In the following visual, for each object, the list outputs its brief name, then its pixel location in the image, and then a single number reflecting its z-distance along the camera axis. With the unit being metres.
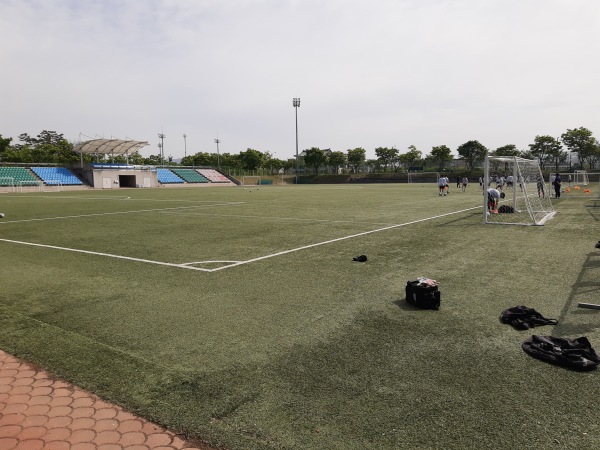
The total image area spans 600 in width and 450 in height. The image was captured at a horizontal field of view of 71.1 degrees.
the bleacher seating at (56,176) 62.38
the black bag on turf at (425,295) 5.84
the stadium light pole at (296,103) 98.75
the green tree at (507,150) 94.88
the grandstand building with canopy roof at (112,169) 65.62
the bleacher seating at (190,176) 81.06
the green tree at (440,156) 101.50
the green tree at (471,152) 98.00
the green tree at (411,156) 106.81
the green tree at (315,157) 112.20
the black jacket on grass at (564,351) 4.08
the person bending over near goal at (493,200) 18.27
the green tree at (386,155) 111.28
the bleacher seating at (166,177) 76.19
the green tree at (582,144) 85.94
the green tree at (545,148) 89.75
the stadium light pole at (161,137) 121.40
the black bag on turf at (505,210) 19.62
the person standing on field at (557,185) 29.06
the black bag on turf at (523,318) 5.16
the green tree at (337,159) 112.06
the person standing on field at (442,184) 33.75
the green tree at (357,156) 112.00
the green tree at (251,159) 106.81
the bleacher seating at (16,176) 57.16
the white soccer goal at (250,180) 95.34
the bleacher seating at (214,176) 86.25
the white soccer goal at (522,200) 16.38
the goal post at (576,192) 31.85
